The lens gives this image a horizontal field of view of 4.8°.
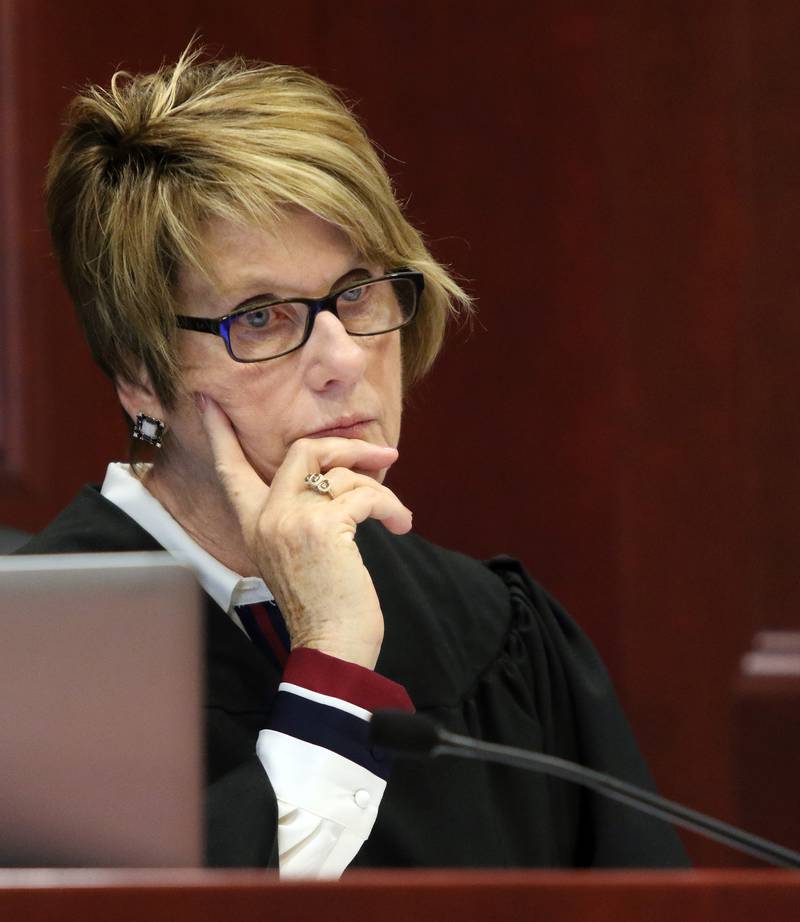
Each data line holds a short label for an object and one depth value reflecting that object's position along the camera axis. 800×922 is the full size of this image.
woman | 5.98
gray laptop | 5.56
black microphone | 5.62
